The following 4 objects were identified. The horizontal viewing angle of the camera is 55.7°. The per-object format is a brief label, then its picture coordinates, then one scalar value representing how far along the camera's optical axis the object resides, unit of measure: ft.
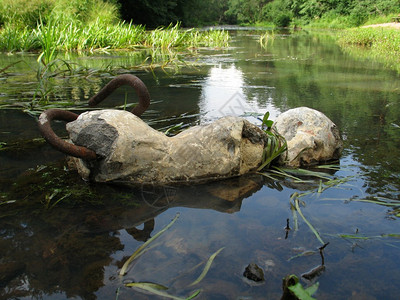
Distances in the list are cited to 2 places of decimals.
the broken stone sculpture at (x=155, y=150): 1.99
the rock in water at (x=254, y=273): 1.33
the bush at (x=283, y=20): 114.12
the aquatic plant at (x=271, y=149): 2.22
